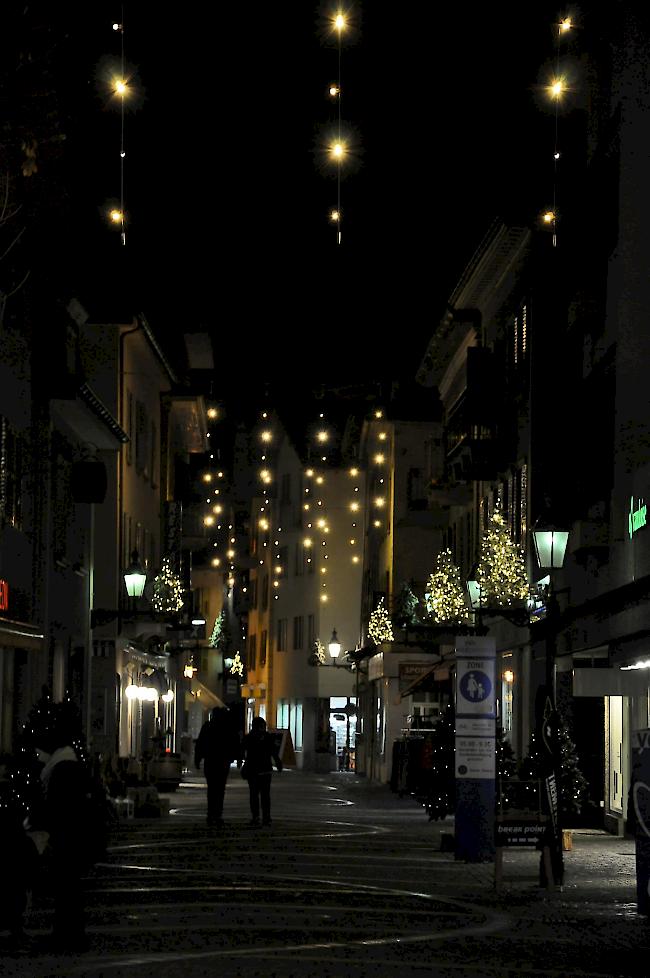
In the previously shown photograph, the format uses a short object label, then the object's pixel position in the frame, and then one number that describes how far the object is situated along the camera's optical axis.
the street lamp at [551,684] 21.27
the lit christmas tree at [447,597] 45.66
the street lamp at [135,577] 41.38
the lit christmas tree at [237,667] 99.44
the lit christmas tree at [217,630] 91.75
